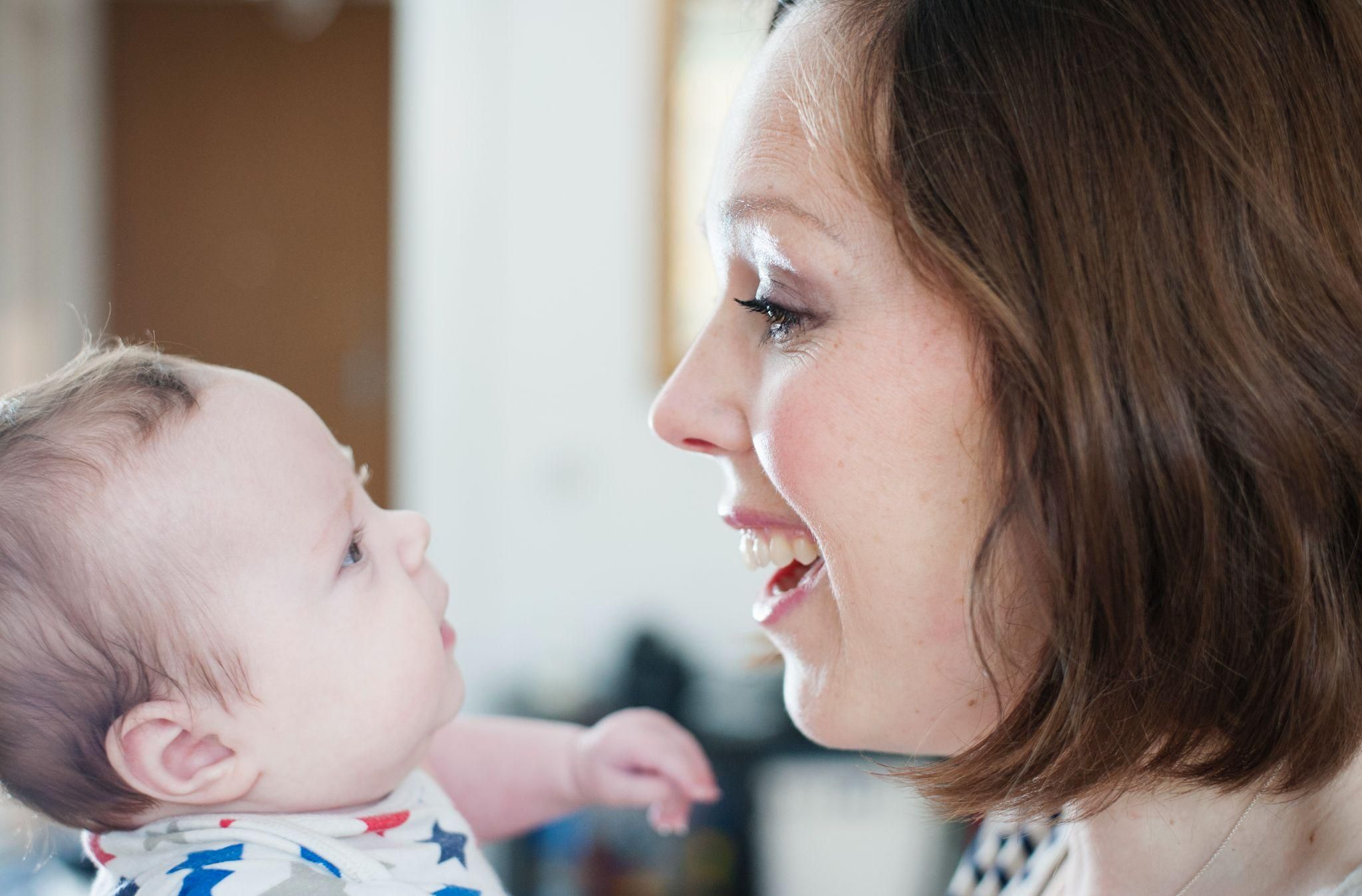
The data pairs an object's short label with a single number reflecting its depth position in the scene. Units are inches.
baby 33.3
